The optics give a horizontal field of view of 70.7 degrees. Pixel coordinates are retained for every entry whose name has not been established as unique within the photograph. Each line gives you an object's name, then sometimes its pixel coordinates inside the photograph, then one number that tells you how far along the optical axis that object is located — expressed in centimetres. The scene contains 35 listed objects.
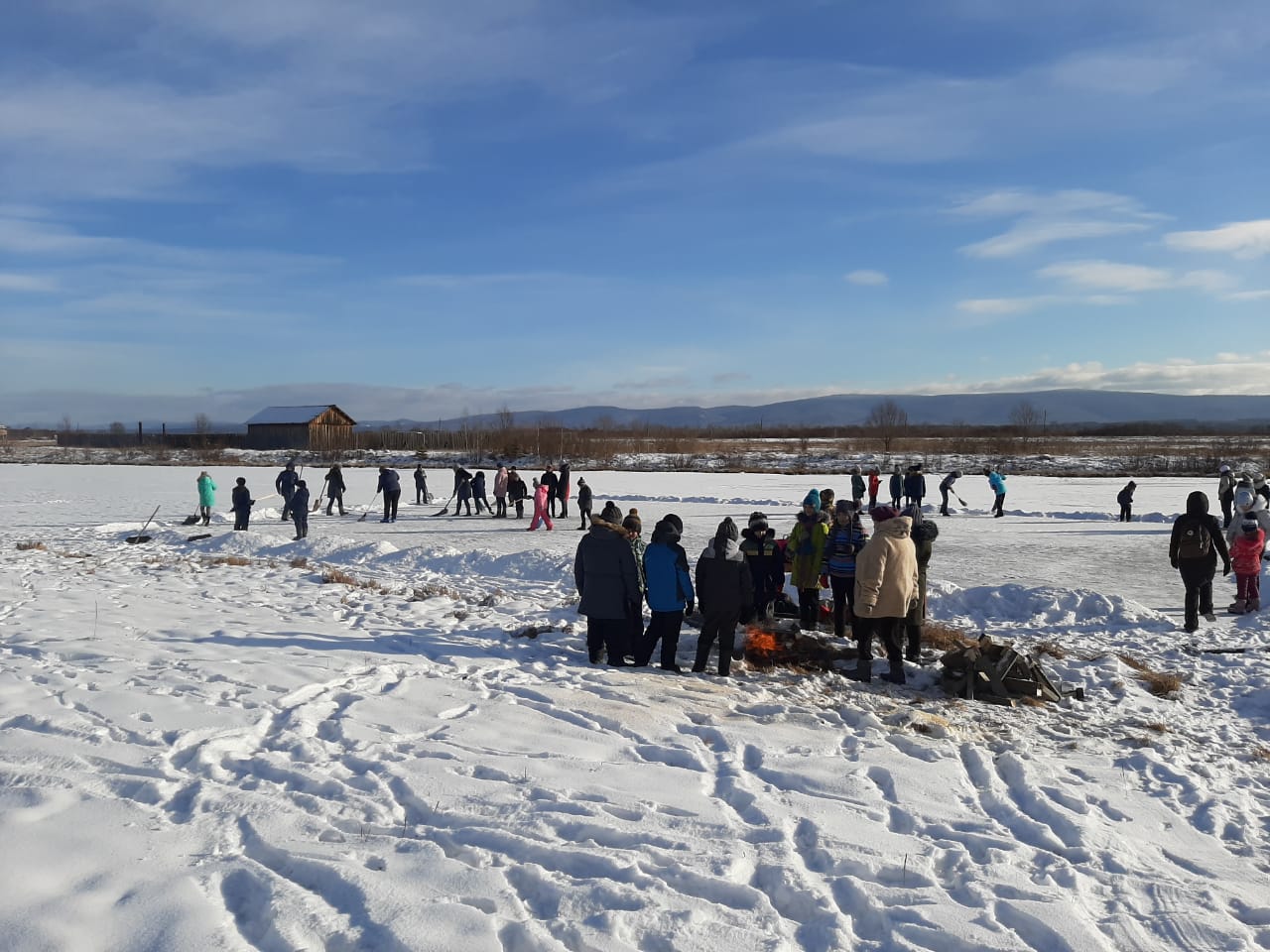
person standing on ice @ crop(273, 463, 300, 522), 2008
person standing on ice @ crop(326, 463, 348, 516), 2395
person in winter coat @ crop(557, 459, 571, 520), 2202
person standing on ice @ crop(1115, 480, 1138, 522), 2181
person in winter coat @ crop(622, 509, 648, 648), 808
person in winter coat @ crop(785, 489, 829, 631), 979
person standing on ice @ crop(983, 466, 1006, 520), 2336
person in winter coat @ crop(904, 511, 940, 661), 859
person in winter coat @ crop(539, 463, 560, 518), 2015
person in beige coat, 761
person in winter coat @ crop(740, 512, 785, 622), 987
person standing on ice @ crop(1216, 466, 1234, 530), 1806
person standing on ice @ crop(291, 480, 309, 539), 1874
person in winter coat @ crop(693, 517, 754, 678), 772
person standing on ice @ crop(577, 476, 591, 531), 1956
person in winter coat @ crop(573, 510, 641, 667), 788
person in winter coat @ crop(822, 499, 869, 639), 927
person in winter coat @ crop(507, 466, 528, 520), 2239
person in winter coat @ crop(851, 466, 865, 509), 2260
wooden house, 7188
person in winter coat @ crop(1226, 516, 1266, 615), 1098
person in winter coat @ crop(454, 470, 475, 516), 2327
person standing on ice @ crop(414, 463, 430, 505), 2516
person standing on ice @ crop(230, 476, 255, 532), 1986
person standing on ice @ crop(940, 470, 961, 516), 2369
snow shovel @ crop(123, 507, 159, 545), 1850
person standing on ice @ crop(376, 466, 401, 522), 2183
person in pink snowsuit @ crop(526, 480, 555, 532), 1942
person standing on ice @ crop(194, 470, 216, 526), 2109
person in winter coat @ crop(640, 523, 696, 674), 782
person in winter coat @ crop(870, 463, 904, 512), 2284
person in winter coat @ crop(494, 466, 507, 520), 2219
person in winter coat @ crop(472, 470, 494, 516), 2330
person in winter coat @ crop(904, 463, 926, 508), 2173
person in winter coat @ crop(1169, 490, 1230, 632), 1015
